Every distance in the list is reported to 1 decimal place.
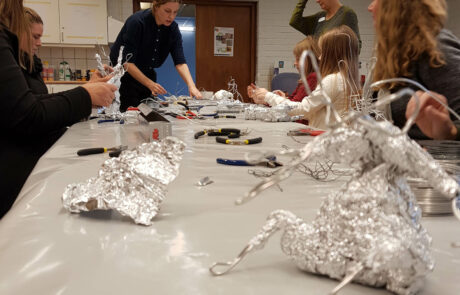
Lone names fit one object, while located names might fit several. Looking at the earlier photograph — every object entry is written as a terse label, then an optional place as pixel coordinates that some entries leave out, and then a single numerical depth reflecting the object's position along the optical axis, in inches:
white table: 14.3
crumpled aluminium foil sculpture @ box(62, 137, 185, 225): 20.4
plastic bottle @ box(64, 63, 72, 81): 177.1
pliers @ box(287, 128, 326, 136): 52.0
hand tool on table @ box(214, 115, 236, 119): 74.0
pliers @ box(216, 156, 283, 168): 34.0
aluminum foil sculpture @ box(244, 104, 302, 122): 67.5
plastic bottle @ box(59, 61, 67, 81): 176.3
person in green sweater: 88.7
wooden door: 197.3
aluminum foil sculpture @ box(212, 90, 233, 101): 110.8
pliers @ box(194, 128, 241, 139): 50.3
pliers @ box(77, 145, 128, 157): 36.8
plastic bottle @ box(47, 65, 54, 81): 171.6
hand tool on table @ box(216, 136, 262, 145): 45.0
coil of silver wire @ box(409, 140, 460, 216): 20.5
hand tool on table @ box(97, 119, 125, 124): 64.2
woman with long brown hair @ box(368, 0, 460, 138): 33.3
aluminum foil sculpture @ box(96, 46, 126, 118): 61.8
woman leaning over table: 94.1
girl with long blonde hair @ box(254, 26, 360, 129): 67.1
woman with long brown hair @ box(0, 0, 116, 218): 36.6
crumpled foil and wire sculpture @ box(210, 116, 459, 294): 12.8
